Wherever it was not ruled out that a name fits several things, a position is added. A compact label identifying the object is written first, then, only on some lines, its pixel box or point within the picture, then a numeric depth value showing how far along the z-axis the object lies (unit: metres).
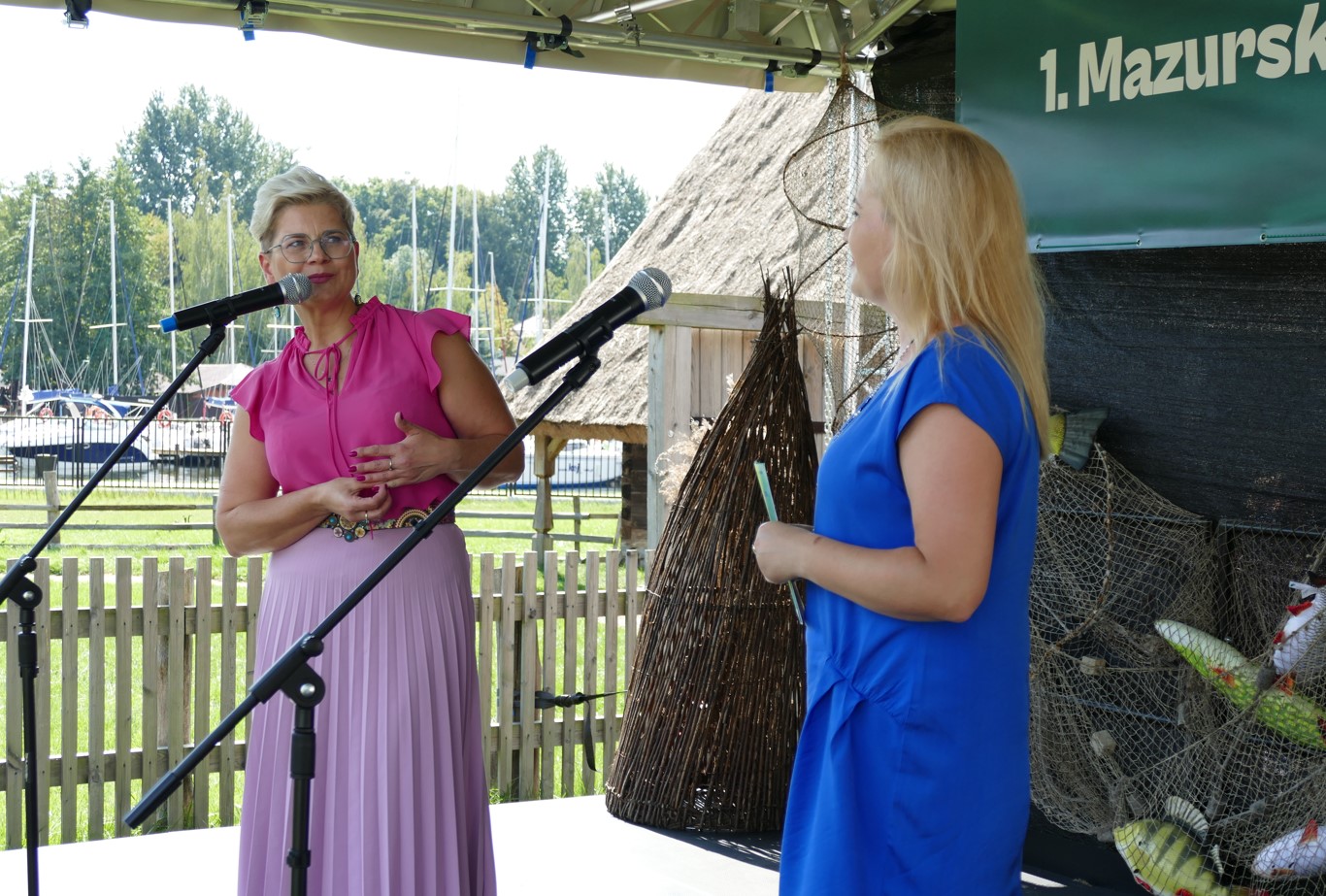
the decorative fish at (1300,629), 3.31
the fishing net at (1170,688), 3.47
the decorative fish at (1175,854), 3.66
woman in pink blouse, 2.75
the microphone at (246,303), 2.70
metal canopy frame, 4.15
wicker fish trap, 4.75
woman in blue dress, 1.81
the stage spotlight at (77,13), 3.76
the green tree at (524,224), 75.31
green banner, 3.23
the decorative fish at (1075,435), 4.22
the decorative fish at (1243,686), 3.33
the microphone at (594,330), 2.22
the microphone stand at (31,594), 2.73
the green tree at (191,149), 65.25
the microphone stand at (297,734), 2.04
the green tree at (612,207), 82.69
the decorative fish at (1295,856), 3.38
